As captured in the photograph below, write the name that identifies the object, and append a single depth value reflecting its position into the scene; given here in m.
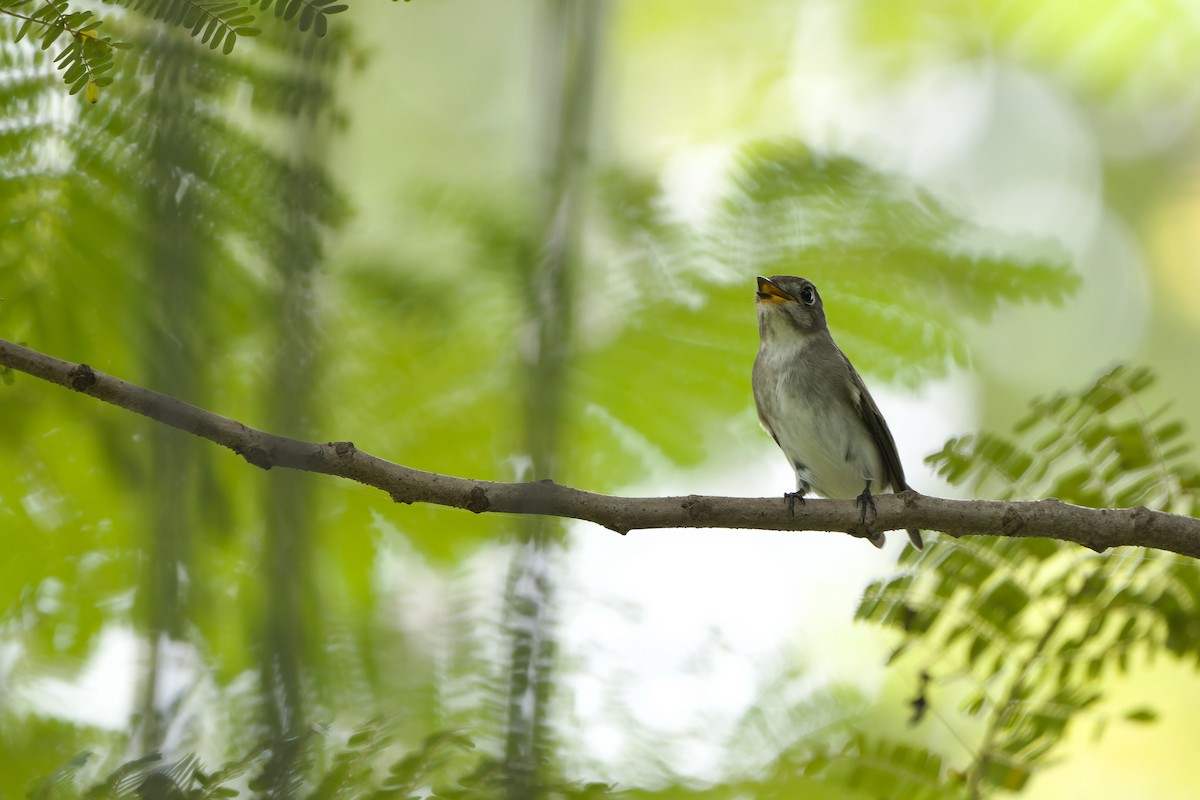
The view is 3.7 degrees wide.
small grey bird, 6.83
